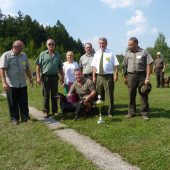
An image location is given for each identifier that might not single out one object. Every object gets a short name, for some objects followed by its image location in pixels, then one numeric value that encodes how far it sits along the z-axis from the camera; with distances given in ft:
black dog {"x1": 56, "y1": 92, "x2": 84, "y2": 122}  14.00
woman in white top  16.29
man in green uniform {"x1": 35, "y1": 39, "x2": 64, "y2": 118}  14.71
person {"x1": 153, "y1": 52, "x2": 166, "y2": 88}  33.68
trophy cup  12.75
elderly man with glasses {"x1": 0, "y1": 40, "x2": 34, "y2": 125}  12.75
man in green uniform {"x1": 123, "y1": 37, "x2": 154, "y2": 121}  12.96
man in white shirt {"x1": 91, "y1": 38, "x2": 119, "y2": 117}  14.28
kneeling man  14.20
